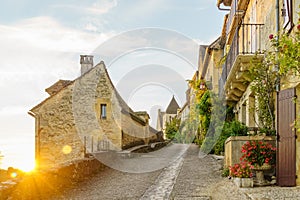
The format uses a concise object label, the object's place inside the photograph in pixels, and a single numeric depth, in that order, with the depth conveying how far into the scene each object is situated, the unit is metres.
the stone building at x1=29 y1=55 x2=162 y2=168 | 23.97
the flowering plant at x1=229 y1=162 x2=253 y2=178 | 8.80
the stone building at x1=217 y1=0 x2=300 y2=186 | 8.41
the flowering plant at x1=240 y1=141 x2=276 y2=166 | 9.04
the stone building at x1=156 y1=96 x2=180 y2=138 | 87.62
